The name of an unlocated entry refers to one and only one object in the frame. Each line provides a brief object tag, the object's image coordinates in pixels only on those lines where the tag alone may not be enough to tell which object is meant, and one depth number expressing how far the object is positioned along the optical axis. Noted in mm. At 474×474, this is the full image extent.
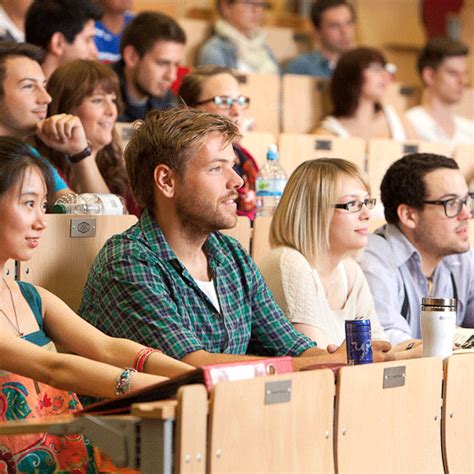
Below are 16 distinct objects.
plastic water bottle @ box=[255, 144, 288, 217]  7465
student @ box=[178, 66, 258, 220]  7727
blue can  4406
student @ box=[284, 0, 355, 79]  11680
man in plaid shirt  4828
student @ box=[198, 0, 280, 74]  10922
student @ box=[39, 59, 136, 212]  6898
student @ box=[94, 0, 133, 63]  10414
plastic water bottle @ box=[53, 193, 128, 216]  5672
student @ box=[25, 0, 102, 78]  7937
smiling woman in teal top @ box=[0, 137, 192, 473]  4016
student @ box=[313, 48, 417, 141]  10203
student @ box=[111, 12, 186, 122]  8664
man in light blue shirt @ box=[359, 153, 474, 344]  6477
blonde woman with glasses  5805
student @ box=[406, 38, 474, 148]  11125
